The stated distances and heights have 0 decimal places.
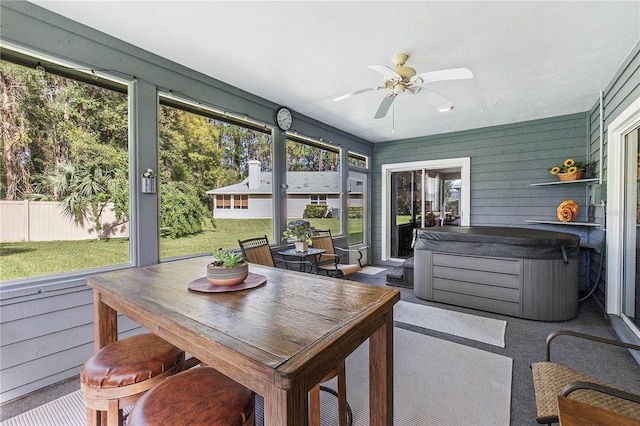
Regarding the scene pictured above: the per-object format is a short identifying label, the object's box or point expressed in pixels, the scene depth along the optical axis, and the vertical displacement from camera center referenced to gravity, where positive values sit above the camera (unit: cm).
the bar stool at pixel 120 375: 121 -74
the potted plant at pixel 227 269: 149 -32
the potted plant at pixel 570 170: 408 +56
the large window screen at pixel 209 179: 301 +37
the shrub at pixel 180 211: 297 -2
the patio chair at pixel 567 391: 115 -89
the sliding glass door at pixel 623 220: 284 -13
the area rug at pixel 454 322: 295 -132
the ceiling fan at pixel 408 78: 238 +119
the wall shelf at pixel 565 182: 387 +38
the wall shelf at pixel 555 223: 382 -22
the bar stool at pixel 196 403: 99 -73
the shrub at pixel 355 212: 587 -7
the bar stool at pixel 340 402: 151 -107
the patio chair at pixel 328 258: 409 -81
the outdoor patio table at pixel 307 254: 372 -61
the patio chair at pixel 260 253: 338 -54
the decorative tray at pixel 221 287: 146 -42
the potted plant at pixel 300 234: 392 -35
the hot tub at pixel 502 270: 323 -78
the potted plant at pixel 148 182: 267 +26
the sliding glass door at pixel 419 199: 554 +20
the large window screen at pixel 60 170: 212 +33
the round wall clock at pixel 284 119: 409 +134
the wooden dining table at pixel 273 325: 81 -44
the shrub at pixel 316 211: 505 -4
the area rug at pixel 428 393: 180 -134
